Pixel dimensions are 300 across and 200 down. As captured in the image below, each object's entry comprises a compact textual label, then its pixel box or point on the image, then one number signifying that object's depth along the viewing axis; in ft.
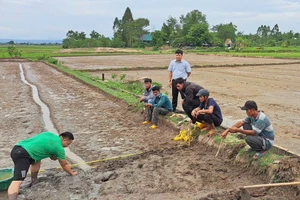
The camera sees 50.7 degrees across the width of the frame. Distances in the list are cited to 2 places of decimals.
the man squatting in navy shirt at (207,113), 19.86
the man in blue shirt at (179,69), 26.76
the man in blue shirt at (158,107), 25.91
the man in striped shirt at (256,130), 15.84
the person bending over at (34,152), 13.94
